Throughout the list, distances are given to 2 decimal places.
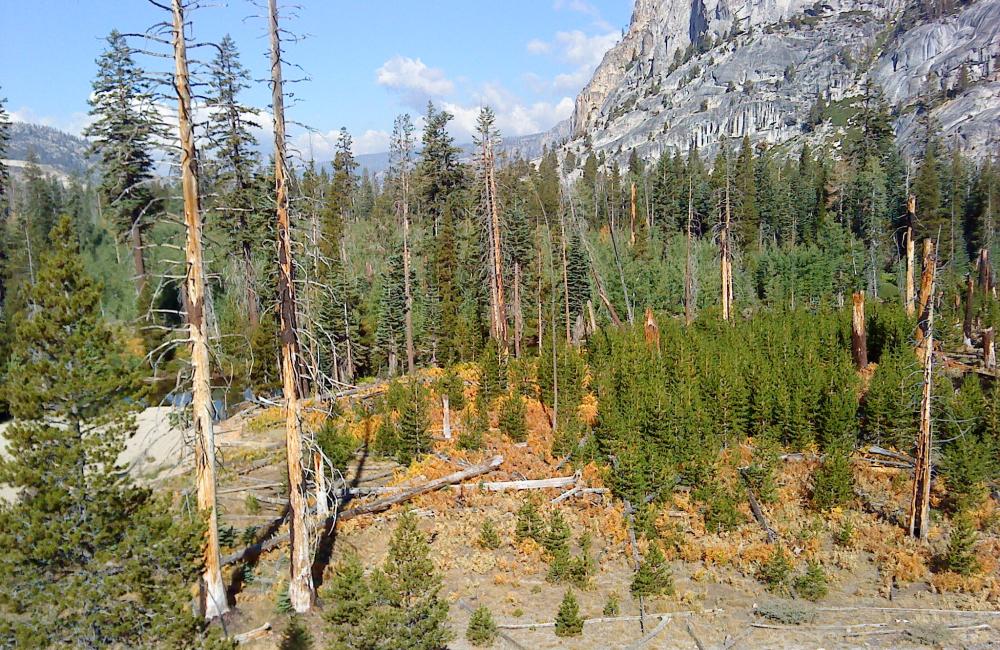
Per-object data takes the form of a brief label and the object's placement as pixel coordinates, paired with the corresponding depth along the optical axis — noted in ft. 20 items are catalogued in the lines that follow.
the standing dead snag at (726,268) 124.67
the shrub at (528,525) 50.75
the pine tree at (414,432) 66.13
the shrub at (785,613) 38.86
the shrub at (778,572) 43.68
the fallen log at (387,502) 44.47
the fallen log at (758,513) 51.03
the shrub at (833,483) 55.01
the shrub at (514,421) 71.41
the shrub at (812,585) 42.47
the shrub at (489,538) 50.14
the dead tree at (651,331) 96.73
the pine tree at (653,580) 41.96
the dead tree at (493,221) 93.35
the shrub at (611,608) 39.96
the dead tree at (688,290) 125.16
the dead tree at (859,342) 87.81
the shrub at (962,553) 43.19
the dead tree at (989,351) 84.84
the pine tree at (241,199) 99.60
